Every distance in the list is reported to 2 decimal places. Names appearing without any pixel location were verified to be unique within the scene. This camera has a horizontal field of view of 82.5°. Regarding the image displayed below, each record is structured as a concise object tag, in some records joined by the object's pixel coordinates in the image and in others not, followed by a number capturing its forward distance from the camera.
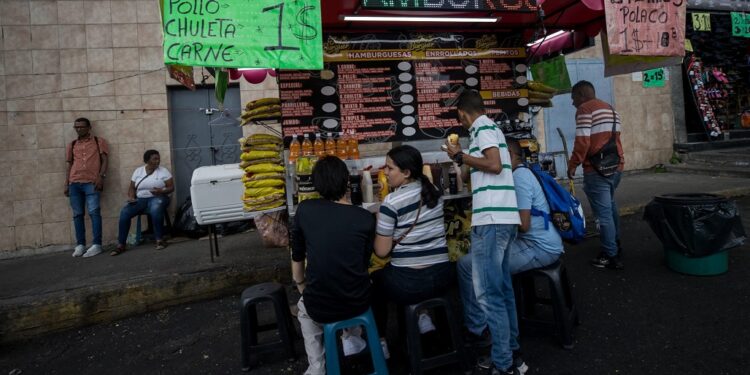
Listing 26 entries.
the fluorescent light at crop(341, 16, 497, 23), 3.76
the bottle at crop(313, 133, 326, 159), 3.83
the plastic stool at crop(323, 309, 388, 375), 2.38
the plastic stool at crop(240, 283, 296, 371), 2.88
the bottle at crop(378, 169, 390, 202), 3.53
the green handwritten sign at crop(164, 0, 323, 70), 2.74
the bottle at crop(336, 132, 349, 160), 3.92
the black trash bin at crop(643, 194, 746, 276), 3.70
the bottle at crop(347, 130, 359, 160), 3.96
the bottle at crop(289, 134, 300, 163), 3.78
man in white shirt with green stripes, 2.52
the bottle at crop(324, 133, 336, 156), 3.90
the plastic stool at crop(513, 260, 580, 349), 2.84
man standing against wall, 5.90
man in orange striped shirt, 4.18
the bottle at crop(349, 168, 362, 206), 3.44
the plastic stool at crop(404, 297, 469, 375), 2.52
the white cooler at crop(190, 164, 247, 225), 4.65
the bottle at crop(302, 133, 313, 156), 3.81
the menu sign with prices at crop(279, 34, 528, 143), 4.06
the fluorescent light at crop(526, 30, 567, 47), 4.58
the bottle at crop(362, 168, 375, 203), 3.48
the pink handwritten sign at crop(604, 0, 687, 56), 3.44
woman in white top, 5.96
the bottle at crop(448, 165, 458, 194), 3.64
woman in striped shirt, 2.55
